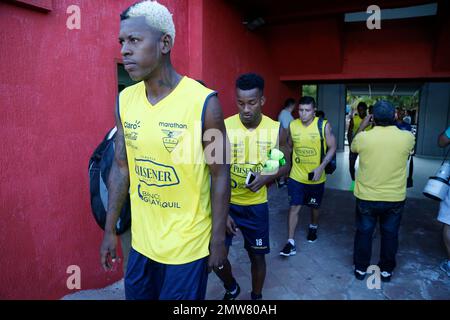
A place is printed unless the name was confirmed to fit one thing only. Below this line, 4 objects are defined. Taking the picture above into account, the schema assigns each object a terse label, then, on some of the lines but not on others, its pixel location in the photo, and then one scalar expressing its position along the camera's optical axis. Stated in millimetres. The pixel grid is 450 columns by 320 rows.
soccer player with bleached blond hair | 1690
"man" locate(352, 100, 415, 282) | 3379
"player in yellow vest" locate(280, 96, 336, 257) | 4352
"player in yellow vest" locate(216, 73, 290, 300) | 2781
